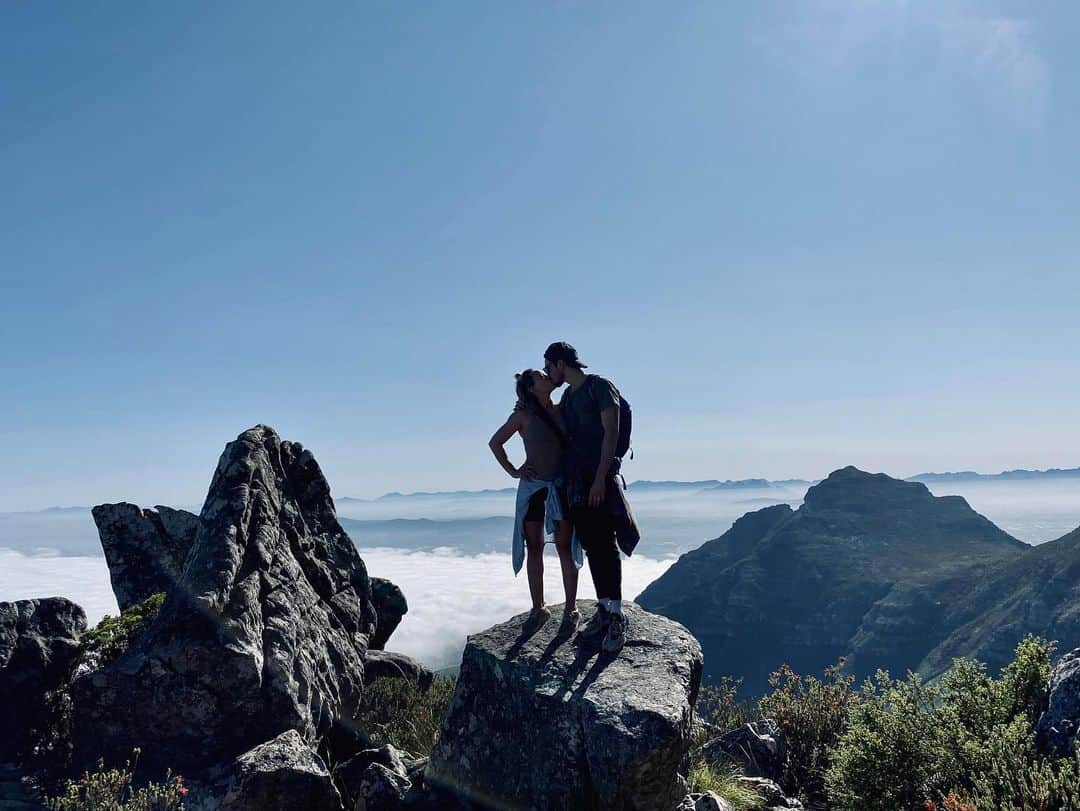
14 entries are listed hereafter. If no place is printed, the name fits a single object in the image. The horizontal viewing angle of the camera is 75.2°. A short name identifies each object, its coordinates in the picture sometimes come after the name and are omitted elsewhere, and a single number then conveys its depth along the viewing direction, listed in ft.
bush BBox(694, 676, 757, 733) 37.81
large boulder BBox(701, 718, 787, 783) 28.84
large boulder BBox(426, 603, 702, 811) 19.38
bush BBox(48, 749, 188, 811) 20.74
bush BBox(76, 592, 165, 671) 32.40
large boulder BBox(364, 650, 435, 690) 39.22
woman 25.14
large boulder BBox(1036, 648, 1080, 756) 20.09
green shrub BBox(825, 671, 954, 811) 21.47
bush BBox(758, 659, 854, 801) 29.66
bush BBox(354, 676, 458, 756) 30.09
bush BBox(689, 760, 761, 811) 24.47
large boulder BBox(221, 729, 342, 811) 19.72
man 24.29
